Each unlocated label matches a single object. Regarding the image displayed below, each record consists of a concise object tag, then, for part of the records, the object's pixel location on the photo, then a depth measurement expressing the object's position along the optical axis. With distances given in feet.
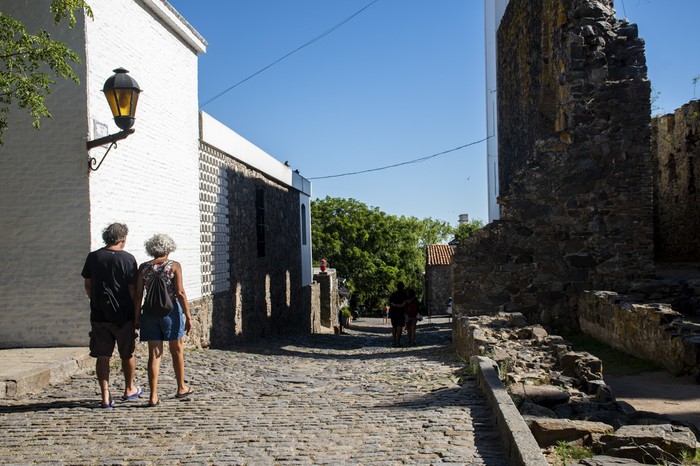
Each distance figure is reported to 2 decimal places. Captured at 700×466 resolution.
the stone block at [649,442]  14.02
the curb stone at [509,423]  12.59
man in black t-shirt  19.94
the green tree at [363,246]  162.61
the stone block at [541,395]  18.97
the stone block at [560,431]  15.83
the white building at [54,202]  26.94
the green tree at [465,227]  259.47
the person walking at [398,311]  48.78
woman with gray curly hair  20.27
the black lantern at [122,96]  24.43
